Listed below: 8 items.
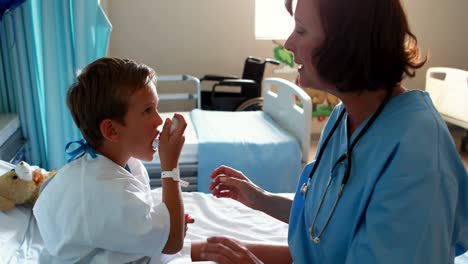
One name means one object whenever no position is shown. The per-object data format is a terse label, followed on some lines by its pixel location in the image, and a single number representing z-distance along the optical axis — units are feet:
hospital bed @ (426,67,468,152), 12.11
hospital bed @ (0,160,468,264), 4.41
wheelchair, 11.99
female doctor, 2.68
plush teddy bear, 4.78
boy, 3.27
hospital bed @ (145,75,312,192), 7.95
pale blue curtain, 6.79
